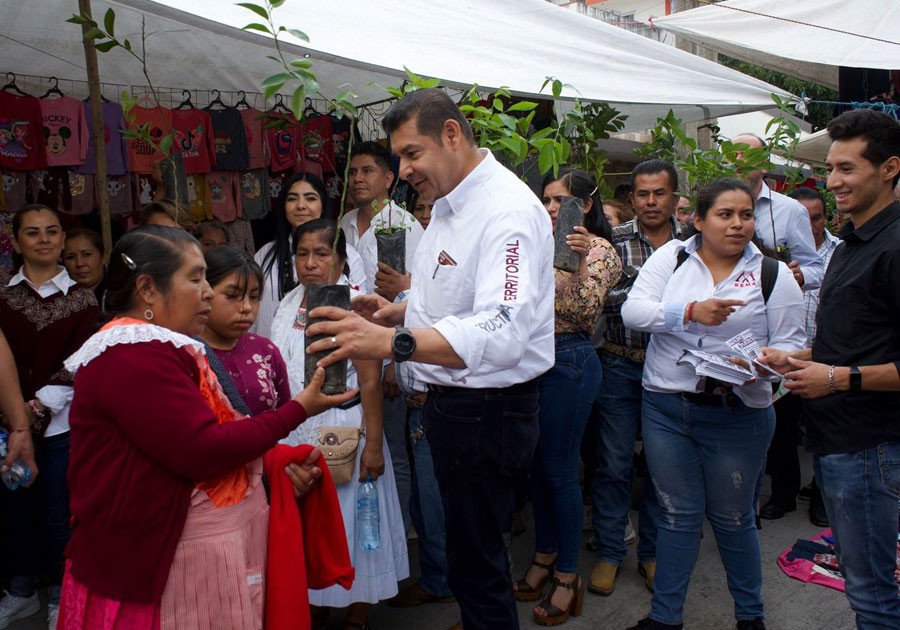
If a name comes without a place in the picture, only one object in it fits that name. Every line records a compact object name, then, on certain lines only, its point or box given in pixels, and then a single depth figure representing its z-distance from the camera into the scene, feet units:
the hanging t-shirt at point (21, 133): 16.60
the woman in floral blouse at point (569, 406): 11.23
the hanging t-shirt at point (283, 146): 20.92
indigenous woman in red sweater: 6.11
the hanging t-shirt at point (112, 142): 18.01
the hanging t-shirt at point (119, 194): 18.66
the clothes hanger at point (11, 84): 17.01
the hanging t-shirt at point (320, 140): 21.15
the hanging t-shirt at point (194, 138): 19.07
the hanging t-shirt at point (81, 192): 17.85
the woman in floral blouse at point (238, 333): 8.71
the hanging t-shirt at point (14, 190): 16.81
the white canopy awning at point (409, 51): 12.52
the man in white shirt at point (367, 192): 13.30
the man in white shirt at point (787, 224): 15.85
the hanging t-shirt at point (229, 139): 19.79
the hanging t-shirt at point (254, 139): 20.26
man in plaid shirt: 12.56
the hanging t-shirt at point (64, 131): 17.24
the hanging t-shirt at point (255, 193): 20.57
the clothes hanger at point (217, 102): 20.12
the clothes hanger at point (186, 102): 19.58
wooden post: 12.30
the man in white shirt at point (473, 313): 7.39
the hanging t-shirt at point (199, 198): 19.57
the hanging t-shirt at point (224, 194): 19.90
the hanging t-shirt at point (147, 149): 18.60
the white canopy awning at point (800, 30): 22.27
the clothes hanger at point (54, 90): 17.68
